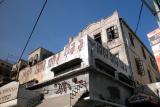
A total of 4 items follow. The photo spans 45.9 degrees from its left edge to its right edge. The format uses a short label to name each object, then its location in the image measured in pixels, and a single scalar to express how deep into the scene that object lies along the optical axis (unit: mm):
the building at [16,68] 21736
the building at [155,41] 8305
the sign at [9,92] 12689
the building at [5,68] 25547
